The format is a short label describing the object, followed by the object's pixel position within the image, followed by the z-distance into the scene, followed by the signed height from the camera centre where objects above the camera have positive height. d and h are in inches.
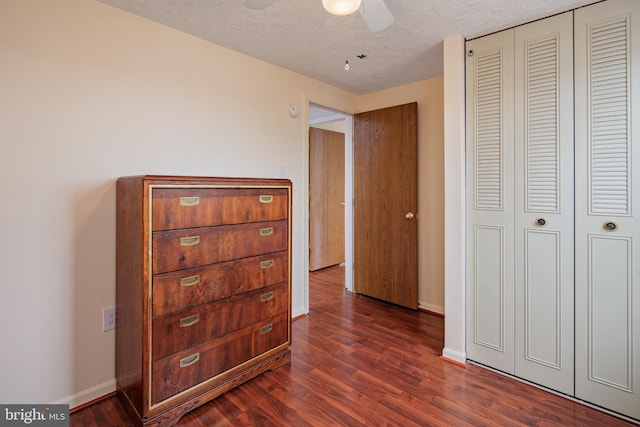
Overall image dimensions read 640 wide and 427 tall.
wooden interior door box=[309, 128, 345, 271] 185.3 +9.3
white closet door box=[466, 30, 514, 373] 82.0 +3.6
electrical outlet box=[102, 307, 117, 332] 73.5 -24.5
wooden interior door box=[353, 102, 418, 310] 126.1 +4.1
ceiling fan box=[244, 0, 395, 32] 55.7 +36.6
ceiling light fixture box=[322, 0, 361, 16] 46.4 +30.7
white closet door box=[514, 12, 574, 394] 73.7 +2.8
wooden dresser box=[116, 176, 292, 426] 62.1 -16.5
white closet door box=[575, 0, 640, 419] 66.0 +2.1
